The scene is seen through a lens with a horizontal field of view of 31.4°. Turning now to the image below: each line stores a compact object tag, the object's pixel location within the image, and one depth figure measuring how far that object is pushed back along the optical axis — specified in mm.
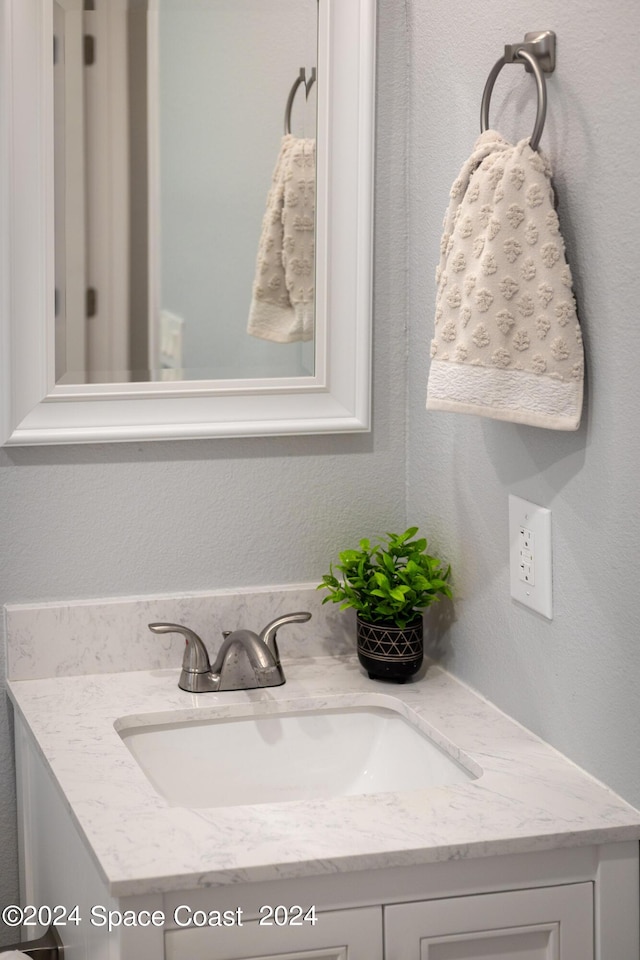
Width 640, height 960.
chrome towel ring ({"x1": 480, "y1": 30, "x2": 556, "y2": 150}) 1247
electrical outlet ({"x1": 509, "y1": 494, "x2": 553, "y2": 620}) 1352
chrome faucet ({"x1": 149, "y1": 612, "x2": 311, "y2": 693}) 1617
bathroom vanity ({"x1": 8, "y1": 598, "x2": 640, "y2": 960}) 1100
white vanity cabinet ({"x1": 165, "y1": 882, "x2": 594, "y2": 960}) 1120
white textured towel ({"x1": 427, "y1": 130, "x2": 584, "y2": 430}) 1229
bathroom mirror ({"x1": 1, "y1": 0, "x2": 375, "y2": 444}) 1590
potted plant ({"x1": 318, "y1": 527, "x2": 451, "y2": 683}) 1604
